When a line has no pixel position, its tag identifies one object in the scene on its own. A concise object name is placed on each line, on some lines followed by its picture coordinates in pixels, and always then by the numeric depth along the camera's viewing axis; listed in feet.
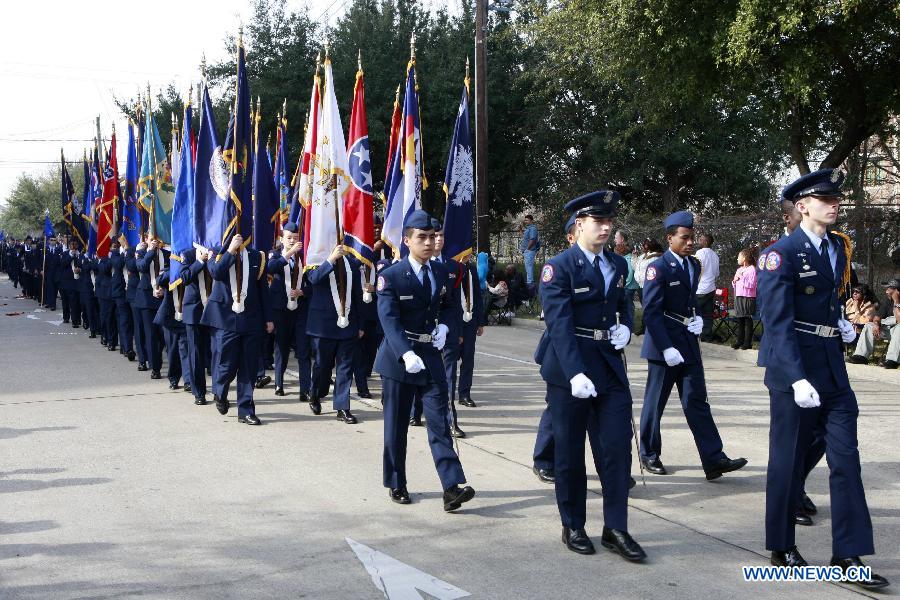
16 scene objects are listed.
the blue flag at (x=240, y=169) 31.89
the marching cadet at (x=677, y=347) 22.12
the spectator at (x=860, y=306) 41.86
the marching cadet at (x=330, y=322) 30.71
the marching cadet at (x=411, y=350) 20.13
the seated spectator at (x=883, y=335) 39.04
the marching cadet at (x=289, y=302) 34.09
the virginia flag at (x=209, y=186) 33.12
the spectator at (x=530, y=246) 78.95
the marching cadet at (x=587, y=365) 17.08
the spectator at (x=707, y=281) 45.88
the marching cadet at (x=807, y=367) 15.62
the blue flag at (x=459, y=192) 33.83
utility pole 61.93
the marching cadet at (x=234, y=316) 30.42
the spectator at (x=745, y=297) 46.60
